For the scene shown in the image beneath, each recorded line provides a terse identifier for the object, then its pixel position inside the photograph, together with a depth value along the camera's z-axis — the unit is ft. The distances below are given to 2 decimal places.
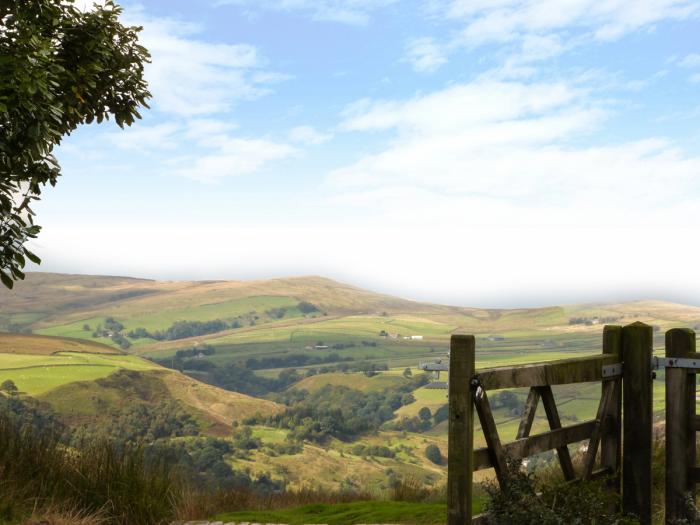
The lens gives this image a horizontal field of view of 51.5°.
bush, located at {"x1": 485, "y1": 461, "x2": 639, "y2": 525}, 22.47
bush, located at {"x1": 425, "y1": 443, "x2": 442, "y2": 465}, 451.53
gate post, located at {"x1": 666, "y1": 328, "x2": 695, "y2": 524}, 27.78
